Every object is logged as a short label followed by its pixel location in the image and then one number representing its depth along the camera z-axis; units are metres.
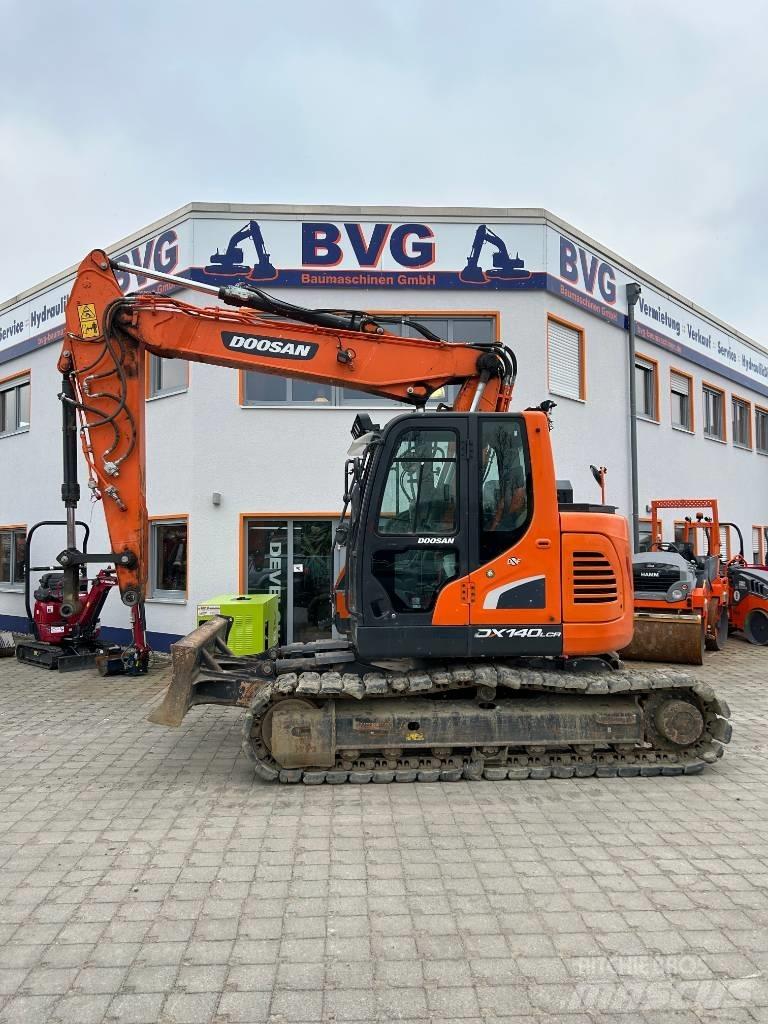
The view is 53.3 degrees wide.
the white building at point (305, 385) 12.05
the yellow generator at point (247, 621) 10.16
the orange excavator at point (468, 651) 5.79
